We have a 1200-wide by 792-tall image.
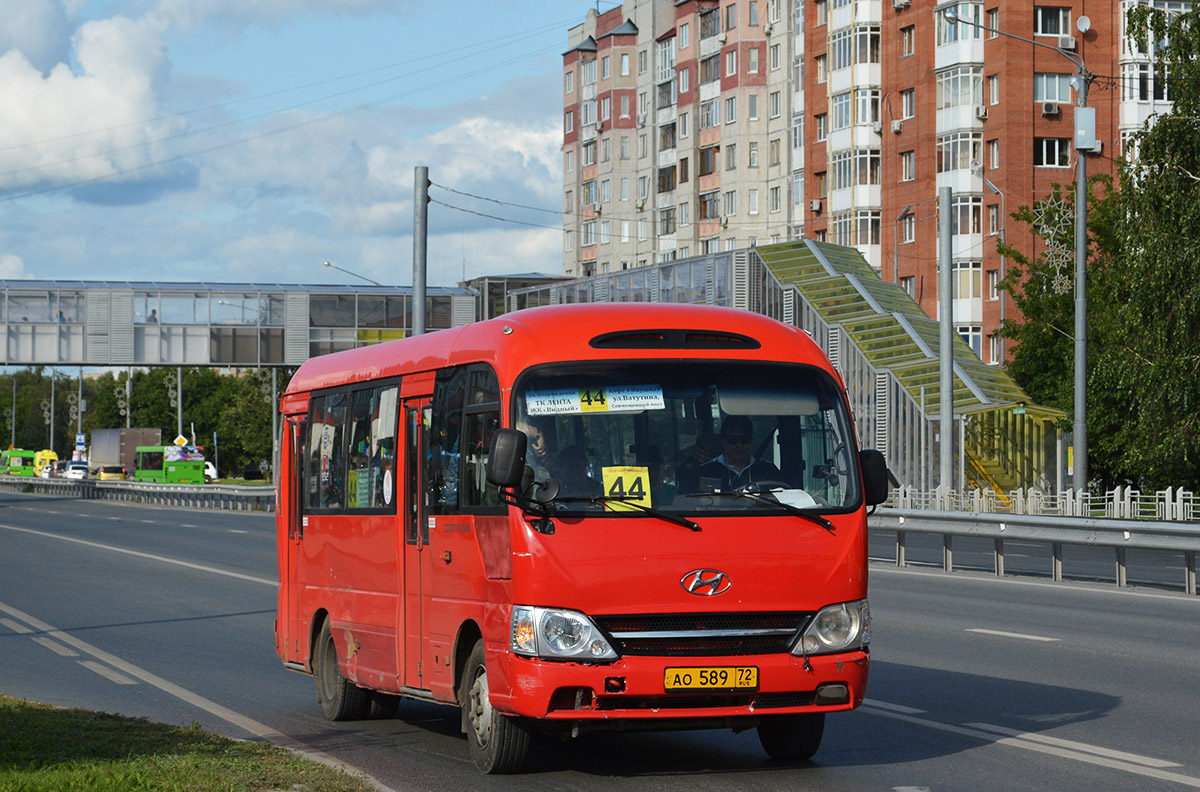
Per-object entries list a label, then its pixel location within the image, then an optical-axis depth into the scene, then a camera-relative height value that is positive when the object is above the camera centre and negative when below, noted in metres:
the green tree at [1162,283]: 38.72 +3.21
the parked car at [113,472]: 105.31 -2.85
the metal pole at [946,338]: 40.22 +2.08
